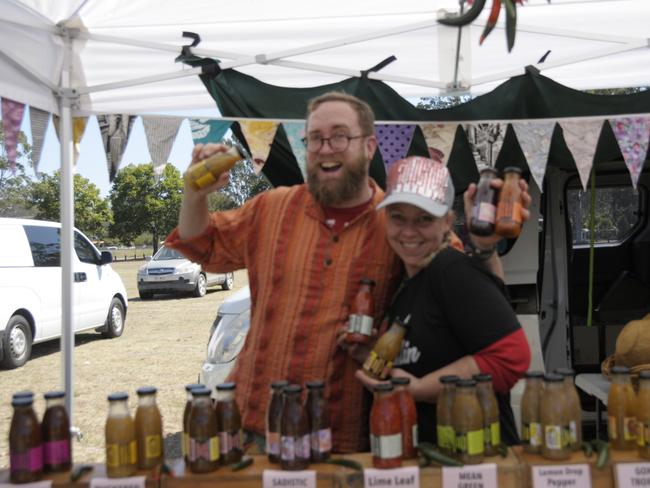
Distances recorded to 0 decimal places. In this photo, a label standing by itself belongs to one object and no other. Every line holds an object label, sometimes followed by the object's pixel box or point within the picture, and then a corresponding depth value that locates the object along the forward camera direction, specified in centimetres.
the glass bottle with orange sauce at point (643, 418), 179
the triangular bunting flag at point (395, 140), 396
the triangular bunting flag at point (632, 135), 375
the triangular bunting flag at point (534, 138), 384
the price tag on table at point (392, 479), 169
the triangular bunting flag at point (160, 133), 393
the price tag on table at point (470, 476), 170
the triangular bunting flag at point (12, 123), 351
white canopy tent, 373
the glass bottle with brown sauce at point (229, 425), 180
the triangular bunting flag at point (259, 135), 387
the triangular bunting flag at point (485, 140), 396
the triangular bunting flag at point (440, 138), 399
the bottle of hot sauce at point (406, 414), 173
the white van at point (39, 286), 815
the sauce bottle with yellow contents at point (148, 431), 178
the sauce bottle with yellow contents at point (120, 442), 175
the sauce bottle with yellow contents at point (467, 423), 170
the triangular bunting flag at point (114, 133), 399
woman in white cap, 178
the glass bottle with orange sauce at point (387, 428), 170
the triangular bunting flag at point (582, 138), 381
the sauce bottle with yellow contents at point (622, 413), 185
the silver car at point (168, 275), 1636
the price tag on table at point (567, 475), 172
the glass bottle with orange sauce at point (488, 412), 174
